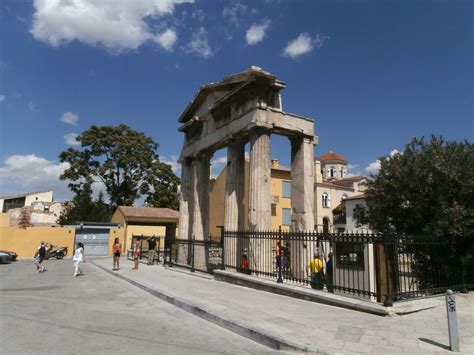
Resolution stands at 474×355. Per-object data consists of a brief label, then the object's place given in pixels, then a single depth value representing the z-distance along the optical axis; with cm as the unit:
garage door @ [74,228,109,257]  3381
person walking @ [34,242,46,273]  1759
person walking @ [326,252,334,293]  998
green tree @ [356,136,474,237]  984
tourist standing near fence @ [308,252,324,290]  999
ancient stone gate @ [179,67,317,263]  1401
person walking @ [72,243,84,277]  1591
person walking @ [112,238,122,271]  1820
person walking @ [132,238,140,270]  1816
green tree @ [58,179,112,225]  3956
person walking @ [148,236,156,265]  2083
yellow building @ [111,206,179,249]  3600
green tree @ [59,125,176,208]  4166
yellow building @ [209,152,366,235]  3709
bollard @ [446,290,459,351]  516
